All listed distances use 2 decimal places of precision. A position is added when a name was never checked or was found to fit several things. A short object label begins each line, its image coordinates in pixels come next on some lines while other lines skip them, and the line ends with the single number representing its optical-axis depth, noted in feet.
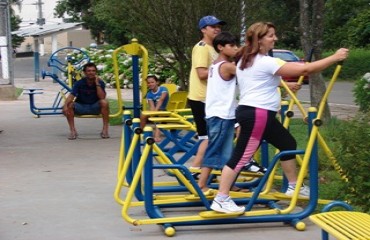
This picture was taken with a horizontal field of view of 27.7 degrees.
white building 253.85
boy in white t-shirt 21.15
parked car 95.14
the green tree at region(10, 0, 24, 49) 220.31
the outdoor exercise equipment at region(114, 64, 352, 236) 19.69
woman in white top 19.65
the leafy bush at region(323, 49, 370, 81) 110.22
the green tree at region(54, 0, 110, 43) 188.32
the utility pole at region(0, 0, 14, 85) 67.96
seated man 40.14
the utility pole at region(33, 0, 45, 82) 108.69
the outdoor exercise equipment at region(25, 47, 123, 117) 52.01
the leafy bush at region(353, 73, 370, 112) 43.54
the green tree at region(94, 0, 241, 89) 43.06
